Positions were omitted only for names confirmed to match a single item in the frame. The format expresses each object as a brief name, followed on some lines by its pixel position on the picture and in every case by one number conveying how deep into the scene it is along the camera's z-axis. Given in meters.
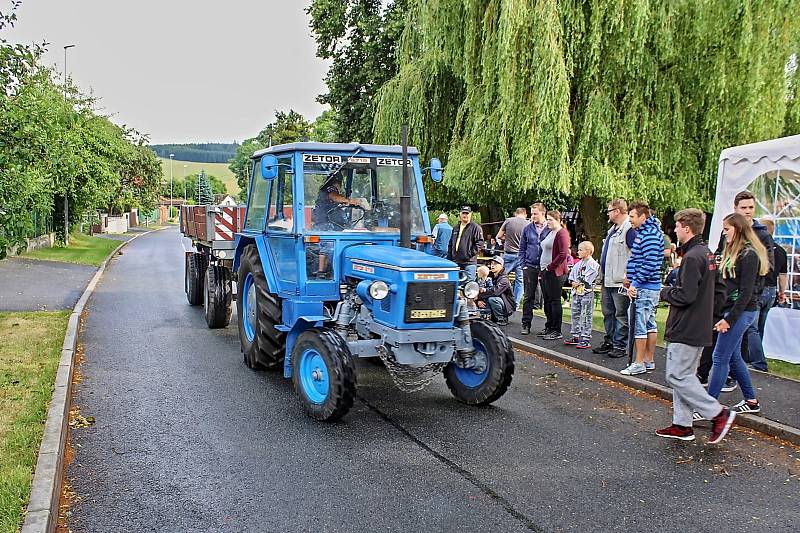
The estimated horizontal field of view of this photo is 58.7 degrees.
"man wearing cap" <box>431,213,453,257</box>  12.41
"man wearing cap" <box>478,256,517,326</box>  12.30
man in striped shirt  8.41
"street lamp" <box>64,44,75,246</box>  29.52
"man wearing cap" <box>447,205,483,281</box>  12.02
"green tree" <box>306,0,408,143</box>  26.84
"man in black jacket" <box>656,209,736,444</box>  6.12
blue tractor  6.66
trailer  11.69
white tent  8.99
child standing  10.35
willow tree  14.28
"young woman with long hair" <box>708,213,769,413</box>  6.50
